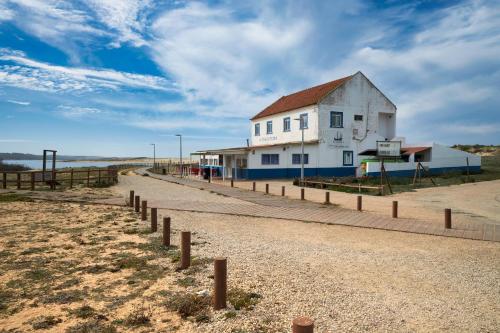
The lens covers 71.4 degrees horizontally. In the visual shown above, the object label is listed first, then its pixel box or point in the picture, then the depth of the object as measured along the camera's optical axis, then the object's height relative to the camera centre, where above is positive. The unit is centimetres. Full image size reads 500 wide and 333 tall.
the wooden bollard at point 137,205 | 1477 -169
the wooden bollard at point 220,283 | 539 -184
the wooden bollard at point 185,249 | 705 -174
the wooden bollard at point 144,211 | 1282 -169
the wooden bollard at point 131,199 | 1611 -158
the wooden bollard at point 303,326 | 331 -153
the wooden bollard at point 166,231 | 884 -169
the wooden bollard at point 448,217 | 1166 -169
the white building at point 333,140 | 3444 +277
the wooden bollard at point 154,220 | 1070 -169
